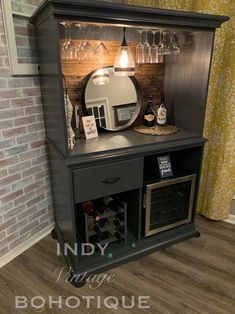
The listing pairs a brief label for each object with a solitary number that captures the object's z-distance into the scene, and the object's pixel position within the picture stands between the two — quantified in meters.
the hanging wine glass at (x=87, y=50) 1.66
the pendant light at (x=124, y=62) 1.70
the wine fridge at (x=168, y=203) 1.73
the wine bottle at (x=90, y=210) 1.63
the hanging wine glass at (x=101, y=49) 1.72
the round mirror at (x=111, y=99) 1.80
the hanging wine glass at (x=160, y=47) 1.72
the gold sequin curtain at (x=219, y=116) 1.74
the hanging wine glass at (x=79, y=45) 1.65
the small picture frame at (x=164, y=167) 1.75
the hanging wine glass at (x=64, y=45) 1.61
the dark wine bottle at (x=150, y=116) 2.00
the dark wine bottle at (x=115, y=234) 1.77
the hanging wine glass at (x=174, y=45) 1.71
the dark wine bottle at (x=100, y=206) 1.68
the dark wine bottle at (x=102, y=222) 1.71
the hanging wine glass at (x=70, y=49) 1.60
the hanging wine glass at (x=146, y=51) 1.74
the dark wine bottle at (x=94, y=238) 1.72
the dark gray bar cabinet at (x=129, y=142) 1.31
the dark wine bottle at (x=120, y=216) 1.74
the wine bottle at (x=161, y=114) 1.96
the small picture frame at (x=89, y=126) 1.70
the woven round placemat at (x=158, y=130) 1.81
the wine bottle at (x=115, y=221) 1.75
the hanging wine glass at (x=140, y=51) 1.77
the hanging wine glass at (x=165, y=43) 1.73
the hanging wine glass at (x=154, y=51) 1.72
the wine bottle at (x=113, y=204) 1.72
